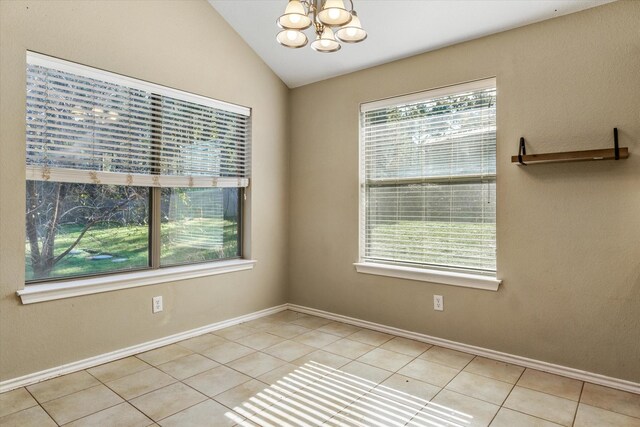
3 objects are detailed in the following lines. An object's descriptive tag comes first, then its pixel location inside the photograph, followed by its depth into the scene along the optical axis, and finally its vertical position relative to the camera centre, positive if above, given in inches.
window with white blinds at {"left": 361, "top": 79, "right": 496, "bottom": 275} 116.8 +12.1
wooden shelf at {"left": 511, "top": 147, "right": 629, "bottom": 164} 92.0 +14.8
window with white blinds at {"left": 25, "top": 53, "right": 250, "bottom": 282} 101.0 +13.1
